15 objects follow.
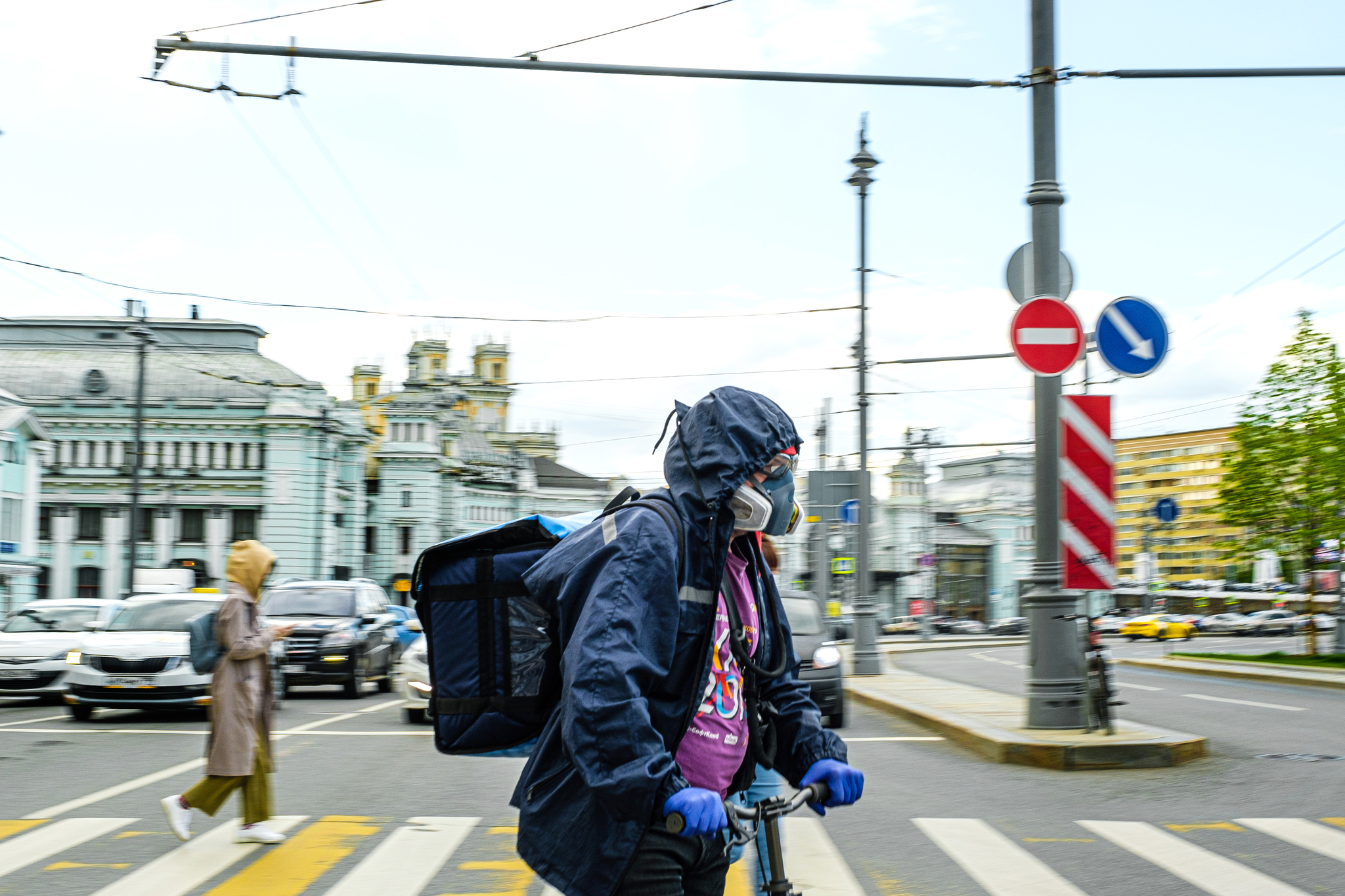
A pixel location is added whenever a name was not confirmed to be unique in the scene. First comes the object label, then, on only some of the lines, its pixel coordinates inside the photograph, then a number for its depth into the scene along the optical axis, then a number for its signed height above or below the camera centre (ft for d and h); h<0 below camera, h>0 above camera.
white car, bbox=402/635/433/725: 49.73 -3.60
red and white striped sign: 37.68 +2.84
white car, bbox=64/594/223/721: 50.90 -3.51
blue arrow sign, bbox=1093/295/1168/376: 36.99 +6.92
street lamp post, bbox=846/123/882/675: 79.61 +4.41
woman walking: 24.38 -2.39
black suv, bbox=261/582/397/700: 65.36 -2.50
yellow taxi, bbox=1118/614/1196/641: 227.61 -5.79
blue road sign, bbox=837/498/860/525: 87.83 +5.03
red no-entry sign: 37.19 +6.83
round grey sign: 38.95 +8.95
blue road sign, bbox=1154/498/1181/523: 87.14 +5.29
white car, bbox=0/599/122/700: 61.36 -3.35
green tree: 95.04 +9.56
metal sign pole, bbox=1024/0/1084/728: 37.58 +2.85
